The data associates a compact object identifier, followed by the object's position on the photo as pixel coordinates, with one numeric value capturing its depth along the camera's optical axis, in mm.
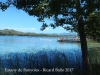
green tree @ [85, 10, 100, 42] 2320
